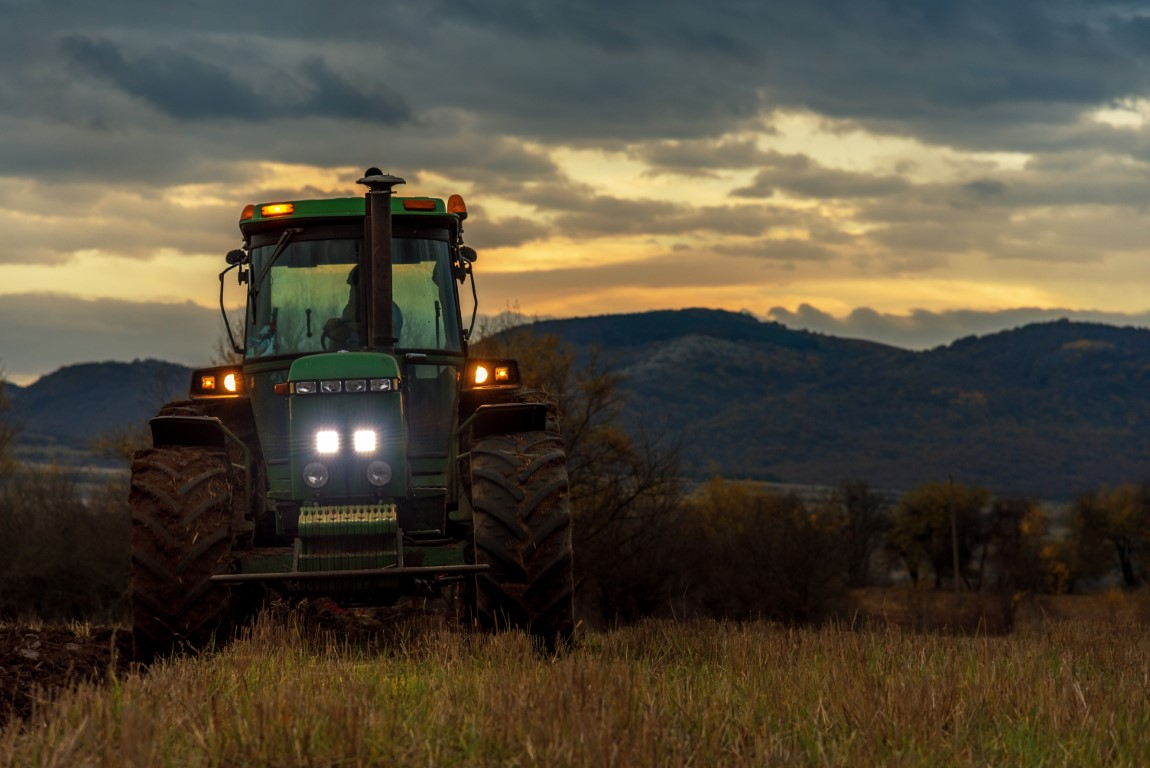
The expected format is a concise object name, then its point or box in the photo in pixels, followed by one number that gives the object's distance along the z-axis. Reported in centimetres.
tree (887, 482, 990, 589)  11519
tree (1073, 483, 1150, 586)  11775
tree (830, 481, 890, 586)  11019
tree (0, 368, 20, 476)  6162
